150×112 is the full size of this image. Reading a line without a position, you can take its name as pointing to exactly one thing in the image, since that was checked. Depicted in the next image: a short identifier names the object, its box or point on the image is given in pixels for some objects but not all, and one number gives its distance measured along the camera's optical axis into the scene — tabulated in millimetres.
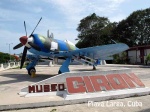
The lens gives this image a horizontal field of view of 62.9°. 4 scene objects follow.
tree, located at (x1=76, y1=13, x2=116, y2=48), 36805
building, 27923
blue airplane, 9041
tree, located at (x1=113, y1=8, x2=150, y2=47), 35839
